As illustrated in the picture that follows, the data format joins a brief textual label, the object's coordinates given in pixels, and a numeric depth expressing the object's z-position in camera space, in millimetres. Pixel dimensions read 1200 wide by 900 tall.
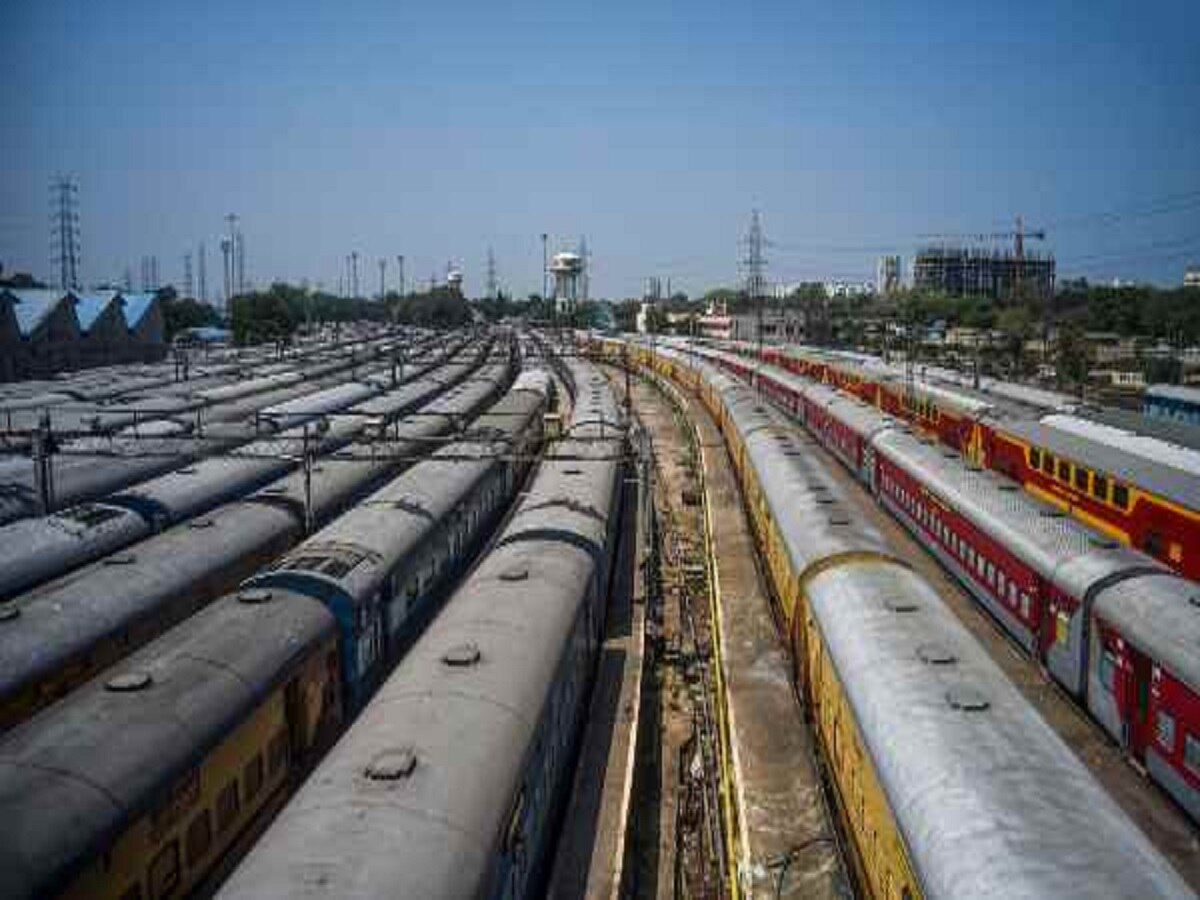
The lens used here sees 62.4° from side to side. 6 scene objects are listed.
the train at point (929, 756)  8508
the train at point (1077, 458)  21906
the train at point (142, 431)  27891
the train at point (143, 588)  14766
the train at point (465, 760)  8898
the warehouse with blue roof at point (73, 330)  83500
